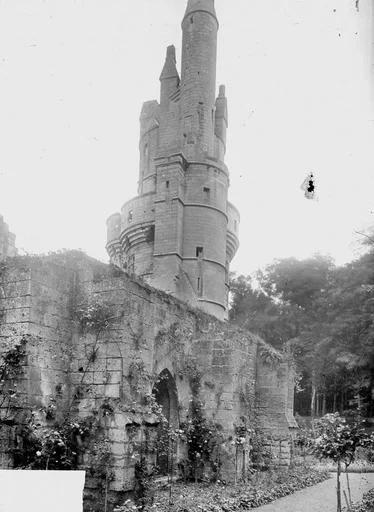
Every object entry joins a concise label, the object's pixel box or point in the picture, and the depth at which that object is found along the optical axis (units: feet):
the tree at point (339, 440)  29.60
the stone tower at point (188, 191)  90.99
